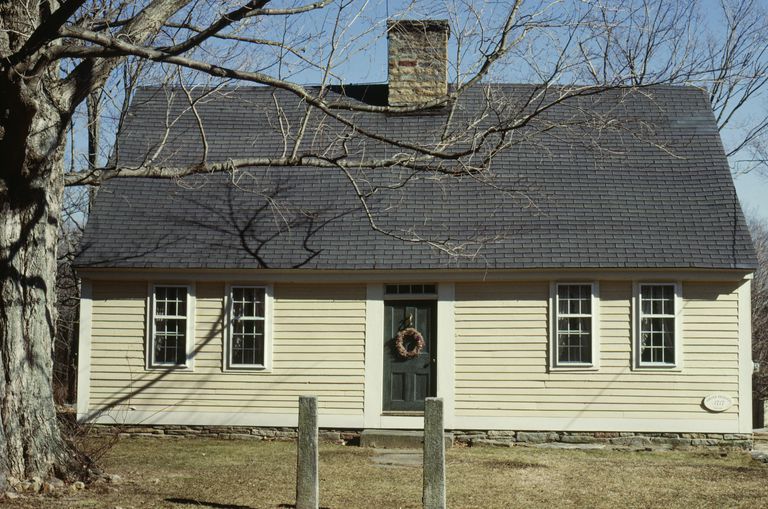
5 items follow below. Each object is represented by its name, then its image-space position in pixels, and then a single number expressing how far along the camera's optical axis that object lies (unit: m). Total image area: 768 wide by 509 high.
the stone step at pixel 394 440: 16.69
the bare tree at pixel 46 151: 10.40
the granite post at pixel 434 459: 9.55
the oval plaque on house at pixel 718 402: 16.86
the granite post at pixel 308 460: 9.88
